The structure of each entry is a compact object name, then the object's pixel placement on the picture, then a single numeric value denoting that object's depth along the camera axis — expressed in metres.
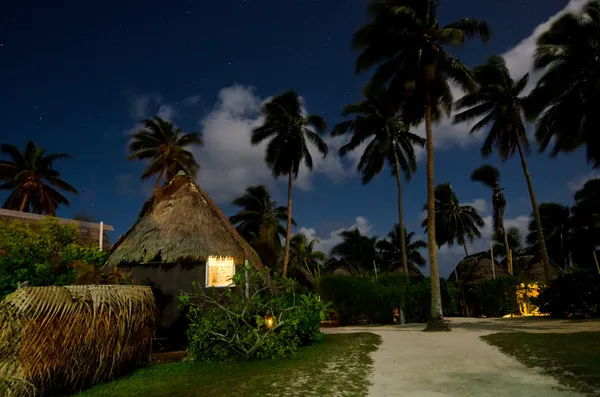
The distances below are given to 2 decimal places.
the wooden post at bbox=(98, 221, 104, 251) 17.66
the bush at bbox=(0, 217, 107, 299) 9.12
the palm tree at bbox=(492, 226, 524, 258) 44.41
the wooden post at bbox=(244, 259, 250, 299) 8.98
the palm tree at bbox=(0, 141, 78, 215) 28.81
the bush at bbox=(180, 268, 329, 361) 8.21
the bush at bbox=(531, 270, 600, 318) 14.60
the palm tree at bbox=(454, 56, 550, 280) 21.23
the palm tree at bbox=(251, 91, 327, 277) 25.31
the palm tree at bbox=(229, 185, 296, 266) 34.56
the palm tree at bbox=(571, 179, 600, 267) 33.19
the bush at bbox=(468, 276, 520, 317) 19.38
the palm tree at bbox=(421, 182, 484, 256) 38.22
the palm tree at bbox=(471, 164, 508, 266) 30.44
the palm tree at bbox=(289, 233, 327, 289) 28.09
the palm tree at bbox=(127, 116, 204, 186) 28.92
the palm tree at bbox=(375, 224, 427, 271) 43.22
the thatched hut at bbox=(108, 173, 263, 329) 9.91
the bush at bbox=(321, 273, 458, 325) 18.44
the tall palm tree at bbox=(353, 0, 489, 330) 14.45
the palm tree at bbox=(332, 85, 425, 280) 23.88
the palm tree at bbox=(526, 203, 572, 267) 37.22
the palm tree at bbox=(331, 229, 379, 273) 40.31
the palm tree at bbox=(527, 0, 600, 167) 15.94
